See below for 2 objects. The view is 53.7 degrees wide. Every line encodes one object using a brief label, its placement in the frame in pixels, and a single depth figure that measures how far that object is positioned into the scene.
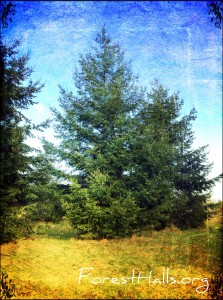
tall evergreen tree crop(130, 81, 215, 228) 10.71
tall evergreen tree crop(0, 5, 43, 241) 7.88
